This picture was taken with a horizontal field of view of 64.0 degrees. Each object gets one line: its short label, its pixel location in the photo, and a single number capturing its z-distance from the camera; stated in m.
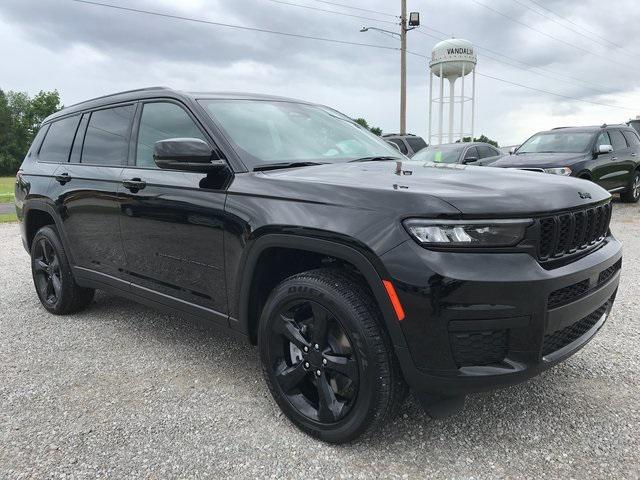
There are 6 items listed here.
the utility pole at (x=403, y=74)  22.12
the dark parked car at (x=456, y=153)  11.11
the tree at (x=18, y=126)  65.94
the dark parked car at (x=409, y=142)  13.83
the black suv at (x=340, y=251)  2.03
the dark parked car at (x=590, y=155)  9.30
